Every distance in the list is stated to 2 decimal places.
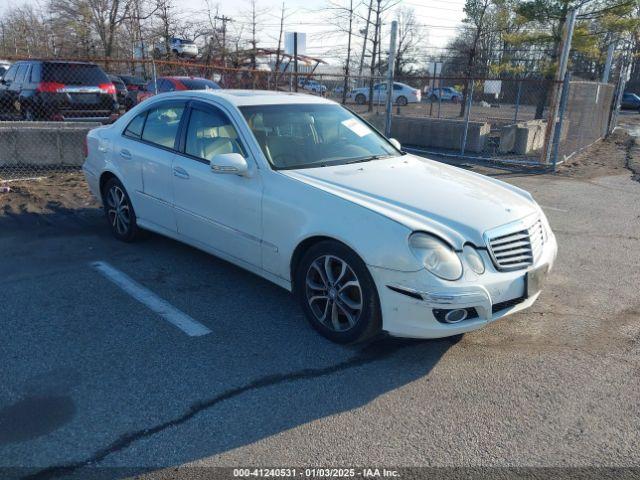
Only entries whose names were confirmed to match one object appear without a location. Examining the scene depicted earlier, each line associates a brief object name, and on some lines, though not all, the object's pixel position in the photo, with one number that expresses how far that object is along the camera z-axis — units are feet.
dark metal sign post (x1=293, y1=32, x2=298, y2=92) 45.72
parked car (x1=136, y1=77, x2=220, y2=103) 43.90
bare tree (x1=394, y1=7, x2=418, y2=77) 156.25
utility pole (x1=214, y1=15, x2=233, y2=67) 101.55
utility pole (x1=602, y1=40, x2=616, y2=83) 63.37
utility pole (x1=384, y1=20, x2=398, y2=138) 40.37
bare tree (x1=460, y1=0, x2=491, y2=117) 82.82
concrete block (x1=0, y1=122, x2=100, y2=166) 28.58
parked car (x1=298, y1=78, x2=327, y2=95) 65.89
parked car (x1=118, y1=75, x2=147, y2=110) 58.44
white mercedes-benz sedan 10.50
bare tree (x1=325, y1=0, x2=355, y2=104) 99.48
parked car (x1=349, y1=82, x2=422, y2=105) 103.89
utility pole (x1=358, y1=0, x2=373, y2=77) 98.64
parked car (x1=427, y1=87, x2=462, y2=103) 150.20
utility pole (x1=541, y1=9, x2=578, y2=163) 36.24
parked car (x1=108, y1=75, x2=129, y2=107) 55.52
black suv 36.11
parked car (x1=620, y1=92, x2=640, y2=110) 133.08
